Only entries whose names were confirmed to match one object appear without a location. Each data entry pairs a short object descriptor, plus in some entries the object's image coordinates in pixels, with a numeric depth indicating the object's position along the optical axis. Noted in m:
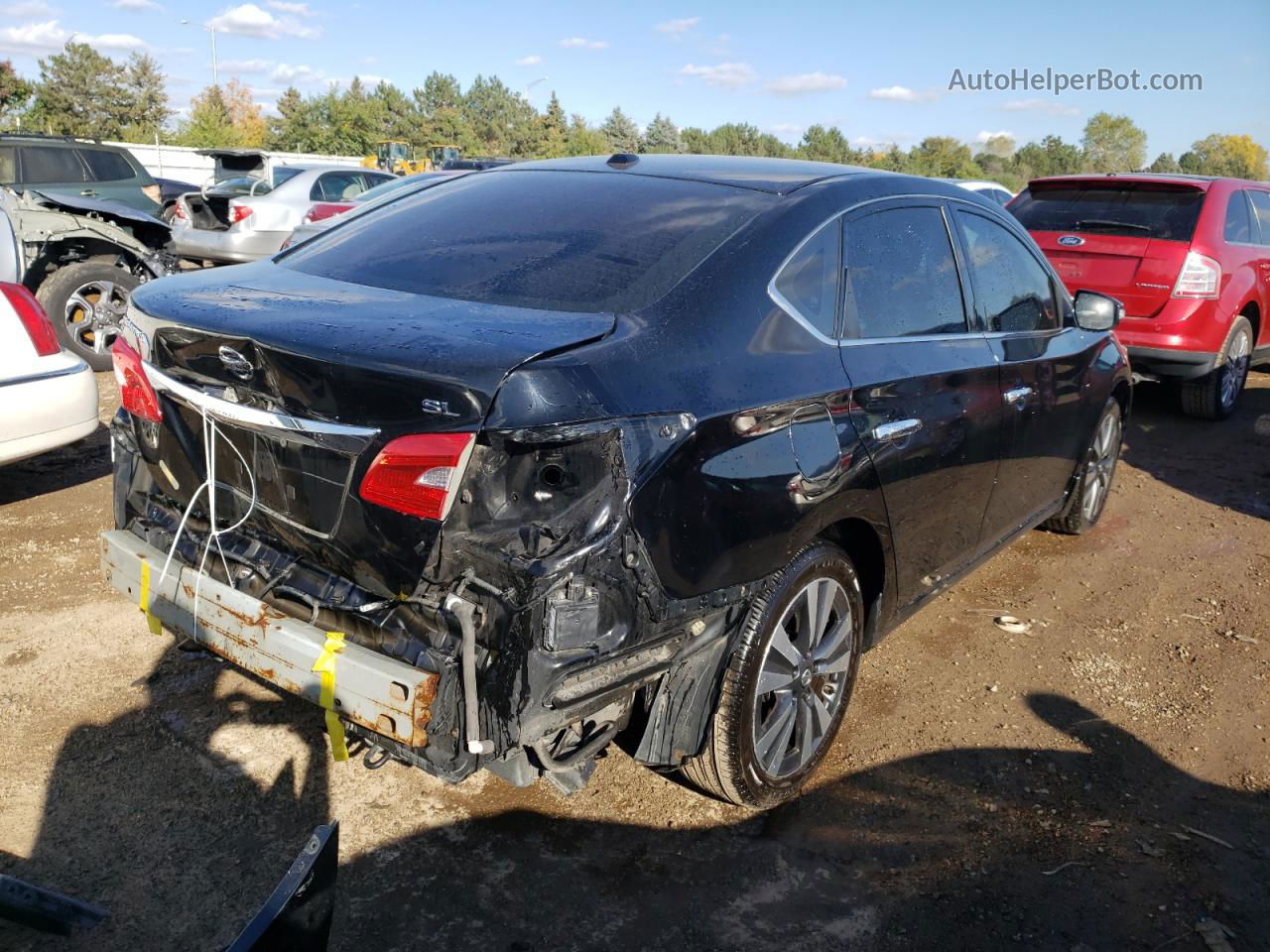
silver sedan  12.65
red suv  7.48
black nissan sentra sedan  2.24
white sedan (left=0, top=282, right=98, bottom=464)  4.66
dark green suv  12.30
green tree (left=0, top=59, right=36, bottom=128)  47.84
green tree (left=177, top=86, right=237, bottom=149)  52.94
